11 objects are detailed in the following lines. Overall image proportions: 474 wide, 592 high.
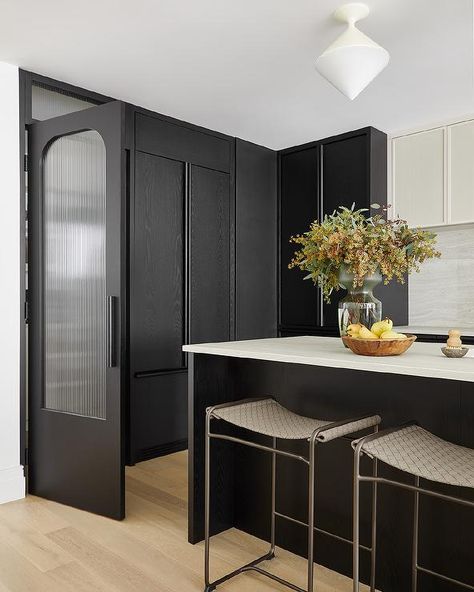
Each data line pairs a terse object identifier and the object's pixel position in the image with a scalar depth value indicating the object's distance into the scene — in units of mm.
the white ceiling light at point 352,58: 2410
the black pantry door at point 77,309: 2830
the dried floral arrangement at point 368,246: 2076
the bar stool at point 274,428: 1757
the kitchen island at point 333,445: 1880
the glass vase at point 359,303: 2172
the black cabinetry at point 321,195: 4203
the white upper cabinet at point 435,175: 3896
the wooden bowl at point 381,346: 1884
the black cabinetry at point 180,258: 3748
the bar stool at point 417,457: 1447
